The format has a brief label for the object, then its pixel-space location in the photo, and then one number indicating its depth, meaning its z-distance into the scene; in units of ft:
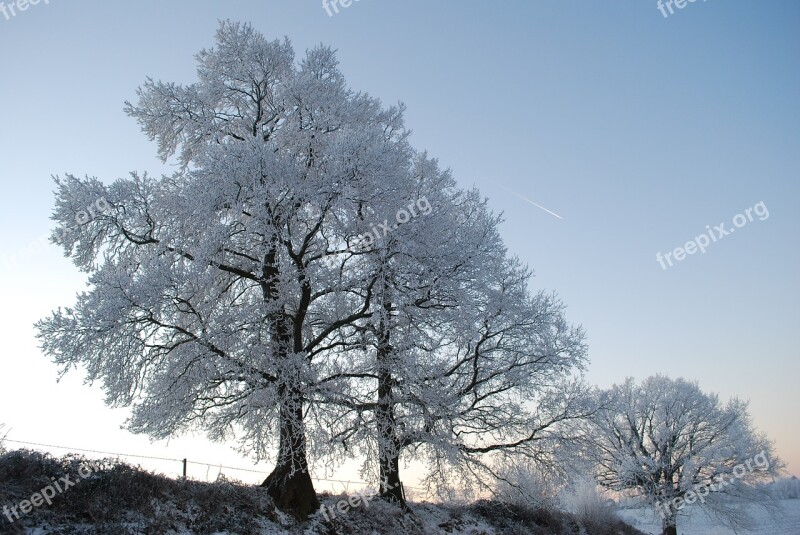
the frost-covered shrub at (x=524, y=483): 52.32
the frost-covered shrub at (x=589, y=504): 78.79
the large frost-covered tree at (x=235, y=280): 37.63
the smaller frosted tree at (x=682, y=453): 95.04
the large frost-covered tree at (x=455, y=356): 43.73
